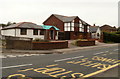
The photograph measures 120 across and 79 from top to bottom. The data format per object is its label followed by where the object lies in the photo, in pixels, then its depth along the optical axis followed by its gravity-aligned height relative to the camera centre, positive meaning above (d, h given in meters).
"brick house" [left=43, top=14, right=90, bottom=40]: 38.84 +3.62
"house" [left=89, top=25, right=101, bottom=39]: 62.56 +3.37
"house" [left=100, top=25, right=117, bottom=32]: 88.84 +6.02
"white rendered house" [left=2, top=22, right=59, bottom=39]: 29.83 +1.70
